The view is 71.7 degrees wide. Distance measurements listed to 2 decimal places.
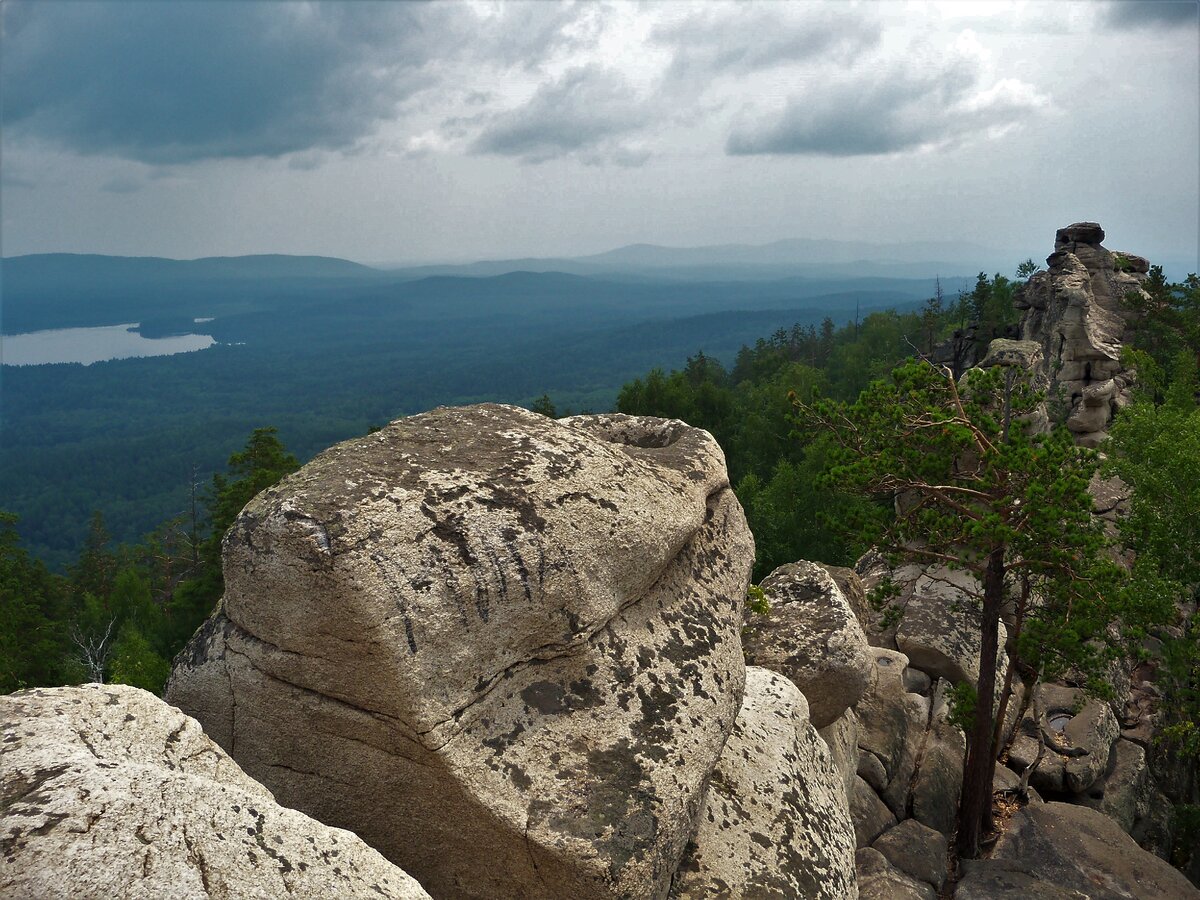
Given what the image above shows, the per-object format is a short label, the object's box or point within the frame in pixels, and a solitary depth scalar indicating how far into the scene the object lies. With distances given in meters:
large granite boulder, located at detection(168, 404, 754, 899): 7.42
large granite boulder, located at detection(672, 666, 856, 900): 9.27
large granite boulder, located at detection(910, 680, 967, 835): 17.80
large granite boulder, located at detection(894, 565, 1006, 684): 21.66
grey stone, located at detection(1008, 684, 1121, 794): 20.80
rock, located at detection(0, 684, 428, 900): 4.84
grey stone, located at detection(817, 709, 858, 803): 14.71
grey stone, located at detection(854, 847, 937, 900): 13.55
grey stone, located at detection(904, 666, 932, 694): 21.06
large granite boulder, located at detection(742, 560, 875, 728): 14.60
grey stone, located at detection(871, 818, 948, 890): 15.20
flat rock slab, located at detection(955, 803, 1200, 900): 15.16
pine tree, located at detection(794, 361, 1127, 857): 14.80
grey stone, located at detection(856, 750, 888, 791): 17.22
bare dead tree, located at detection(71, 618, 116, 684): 42.69
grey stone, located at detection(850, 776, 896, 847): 15.69
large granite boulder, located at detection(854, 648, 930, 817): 17.58
